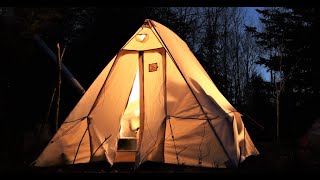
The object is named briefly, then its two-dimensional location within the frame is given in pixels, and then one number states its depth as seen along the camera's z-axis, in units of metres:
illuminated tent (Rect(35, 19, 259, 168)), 5.45
